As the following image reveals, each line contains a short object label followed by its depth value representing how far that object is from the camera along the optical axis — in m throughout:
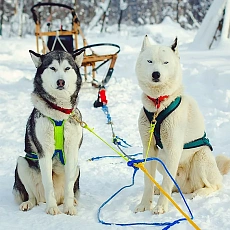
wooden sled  8.63
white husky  2.95
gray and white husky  2.96
